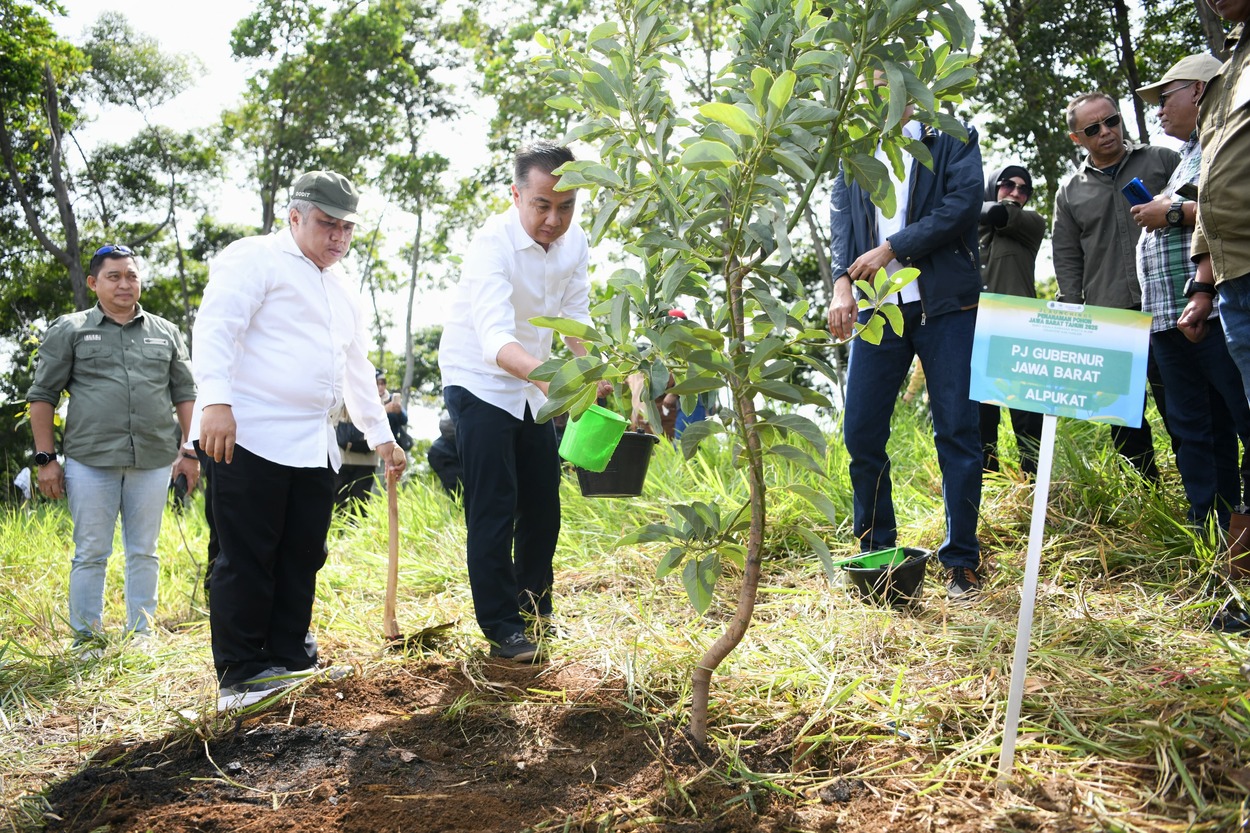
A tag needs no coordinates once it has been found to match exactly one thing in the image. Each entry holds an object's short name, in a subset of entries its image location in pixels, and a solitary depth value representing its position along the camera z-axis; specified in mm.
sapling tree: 1938
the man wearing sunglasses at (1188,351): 3262
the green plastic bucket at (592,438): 2924
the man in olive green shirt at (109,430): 4230
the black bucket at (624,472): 3270
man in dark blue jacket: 3336
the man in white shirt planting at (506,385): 3172
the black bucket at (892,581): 3217
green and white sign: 2076
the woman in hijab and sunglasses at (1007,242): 4547
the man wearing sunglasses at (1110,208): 3955
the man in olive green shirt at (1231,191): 2426
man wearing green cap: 2963
